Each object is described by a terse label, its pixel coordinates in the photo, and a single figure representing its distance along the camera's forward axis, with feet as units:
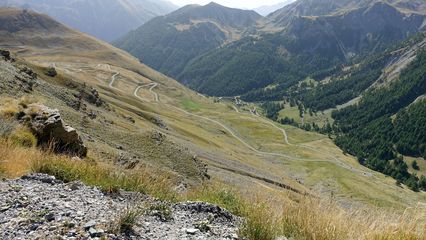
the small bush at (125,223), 29.30
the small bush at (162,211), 34.83
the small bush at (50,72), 247.81
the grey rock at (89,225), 28.68
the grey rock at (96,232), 27.81
